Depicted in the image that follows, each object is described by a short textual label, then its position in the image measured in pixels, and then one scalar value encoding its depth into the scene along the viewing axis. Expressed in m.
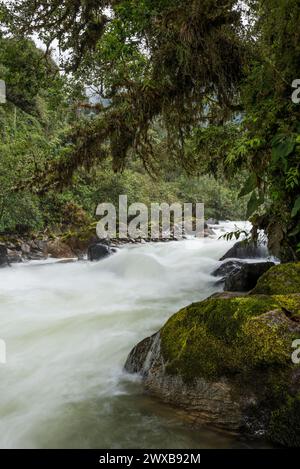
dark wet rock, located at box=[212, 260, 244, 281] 8.37
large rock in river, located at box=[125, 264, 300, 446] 2.32
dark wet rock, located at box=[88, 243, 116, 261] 12.33
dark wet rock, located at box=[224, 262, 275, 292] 5.43
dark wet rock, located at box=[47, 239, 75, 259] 13.30
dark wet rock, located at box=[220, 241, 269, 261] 9.01
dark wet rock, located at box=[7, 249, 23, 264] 11.94
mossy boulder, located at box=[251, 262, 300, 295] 3.62
